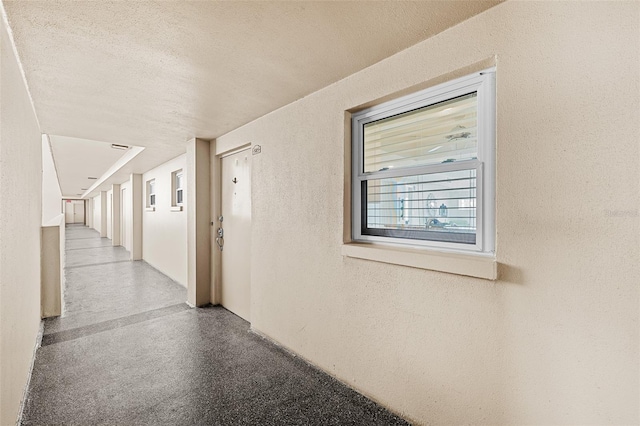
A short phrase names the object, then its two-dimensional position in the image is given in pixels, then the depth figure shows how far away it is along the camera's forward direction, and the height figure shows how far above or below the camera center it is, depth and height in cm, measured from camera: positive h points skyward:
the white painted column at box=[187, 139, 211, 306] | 407 -16
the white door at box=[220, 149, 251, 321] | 360 -27
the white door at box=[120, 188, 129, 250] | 957 -29
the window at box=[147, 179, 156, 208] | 696 +40
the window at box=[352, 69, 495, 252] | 160 +26
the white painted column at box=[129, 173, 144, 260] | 759 -9
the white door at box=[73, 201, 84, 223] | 2545 -6
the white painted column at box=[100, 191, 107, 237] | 1414 -8
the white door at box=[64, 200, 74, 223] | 2445 +2
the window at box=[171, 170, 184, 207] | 569 +40
